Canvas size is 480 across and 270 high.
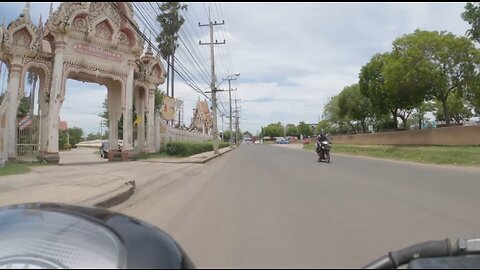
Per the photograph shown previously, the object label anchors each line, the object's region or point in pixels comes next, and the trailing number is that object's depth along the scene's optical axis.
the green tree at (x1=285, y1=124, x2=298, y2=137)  165.99
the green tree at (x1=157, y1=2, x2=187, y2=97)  36.04
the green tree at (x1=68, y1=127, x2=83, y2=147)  84.03
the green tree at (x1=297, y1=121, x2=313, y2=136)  151.00
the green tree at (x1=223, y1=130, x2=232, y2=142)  129.00
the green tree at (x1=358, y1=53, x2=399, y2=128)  45.66
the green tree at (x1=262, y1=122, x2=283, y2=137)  173.41
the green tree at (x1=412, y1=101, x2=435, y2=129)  62.38
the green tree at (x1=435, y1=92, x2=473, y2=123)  53.48
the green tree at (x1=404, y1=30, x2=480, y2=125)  32.19
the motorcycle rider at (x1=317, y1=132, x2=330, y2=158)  23.73
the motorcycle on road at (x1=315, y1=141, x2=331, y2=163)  23.54
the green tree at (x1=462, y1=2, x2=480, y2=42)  22.72
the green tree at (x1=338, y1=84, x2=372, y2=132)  61.47
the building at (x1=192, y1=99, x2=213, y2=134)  101.31
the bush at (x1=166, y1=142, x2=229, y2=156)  31.56
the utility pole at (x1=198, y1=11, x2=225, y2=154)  35.84
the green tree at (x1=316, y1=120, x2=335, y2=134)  94.78
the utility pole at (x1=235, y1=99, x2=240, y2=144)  105.11
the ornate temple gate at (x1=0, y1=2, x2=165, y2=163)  20.30
